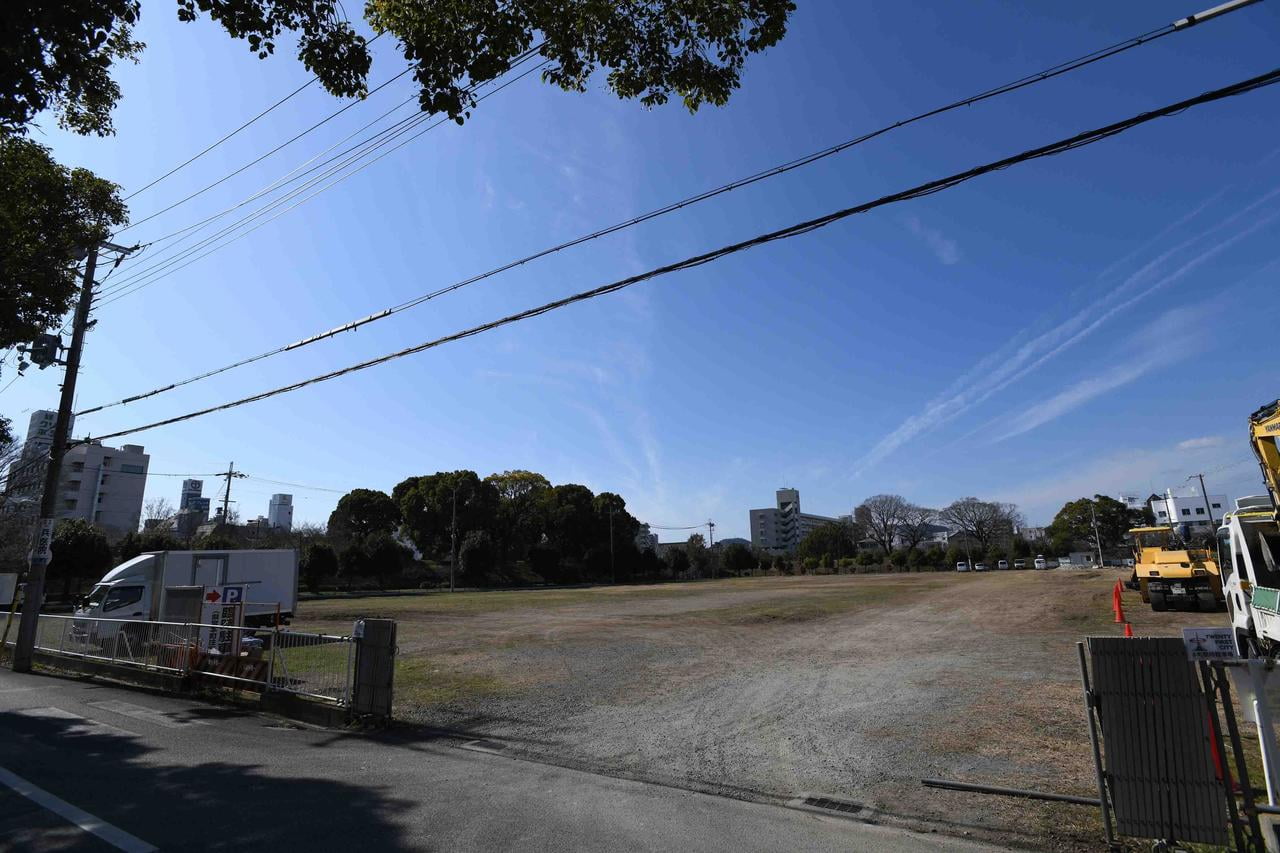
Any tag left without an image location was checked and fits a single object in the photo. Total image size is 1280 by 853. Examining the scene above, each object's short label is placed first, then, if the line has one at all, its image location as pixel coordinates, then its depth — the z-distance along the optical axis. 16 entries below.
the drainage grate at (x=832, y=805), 5.71
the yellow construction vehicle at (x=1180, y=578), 20.44
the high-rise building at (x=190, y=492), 170.64
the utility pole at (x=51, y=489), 15.95
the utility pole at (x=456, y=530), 63.54
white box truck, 21.73
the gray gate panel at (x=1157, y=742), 4.36
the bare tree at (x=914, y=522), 115.06
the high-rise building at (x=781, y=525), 171.38
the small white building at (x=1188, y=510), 92.31
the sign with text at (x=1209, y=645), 4.37
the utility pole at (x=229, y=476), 58.35
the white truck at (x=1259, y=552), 10.44
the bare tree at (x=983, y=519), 111.81
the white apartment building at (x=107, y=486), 85.06
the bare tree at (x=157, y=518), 64.22
